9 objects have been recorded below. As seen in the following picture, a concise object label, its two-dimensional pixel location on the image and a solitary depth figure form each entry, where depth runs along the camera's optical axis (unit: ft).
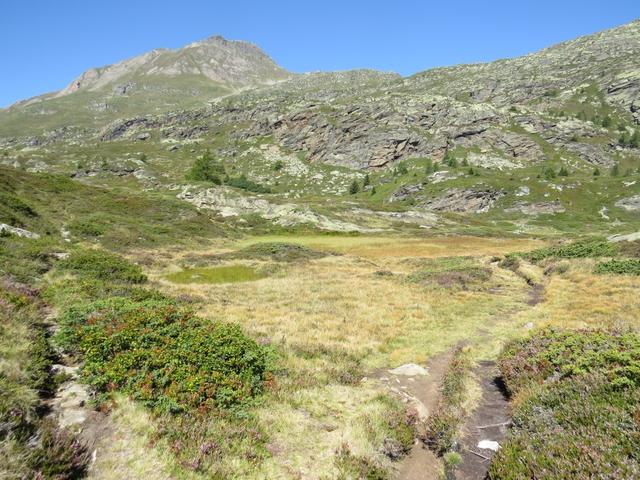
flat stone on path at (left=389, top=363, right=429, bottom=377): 40.68
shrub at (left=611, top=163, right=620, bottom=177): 466.00
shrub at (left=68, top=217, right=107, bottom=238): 135.48
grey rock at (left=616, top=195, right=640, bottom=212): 355.36
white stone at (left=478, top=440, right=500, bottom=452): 26.88
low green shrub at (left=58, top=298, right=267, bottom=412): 28.17
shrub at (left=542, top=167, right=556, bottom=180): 434.71
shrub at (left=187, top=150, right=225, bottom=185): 437.99
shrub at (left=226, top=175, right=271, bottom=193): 435.94
